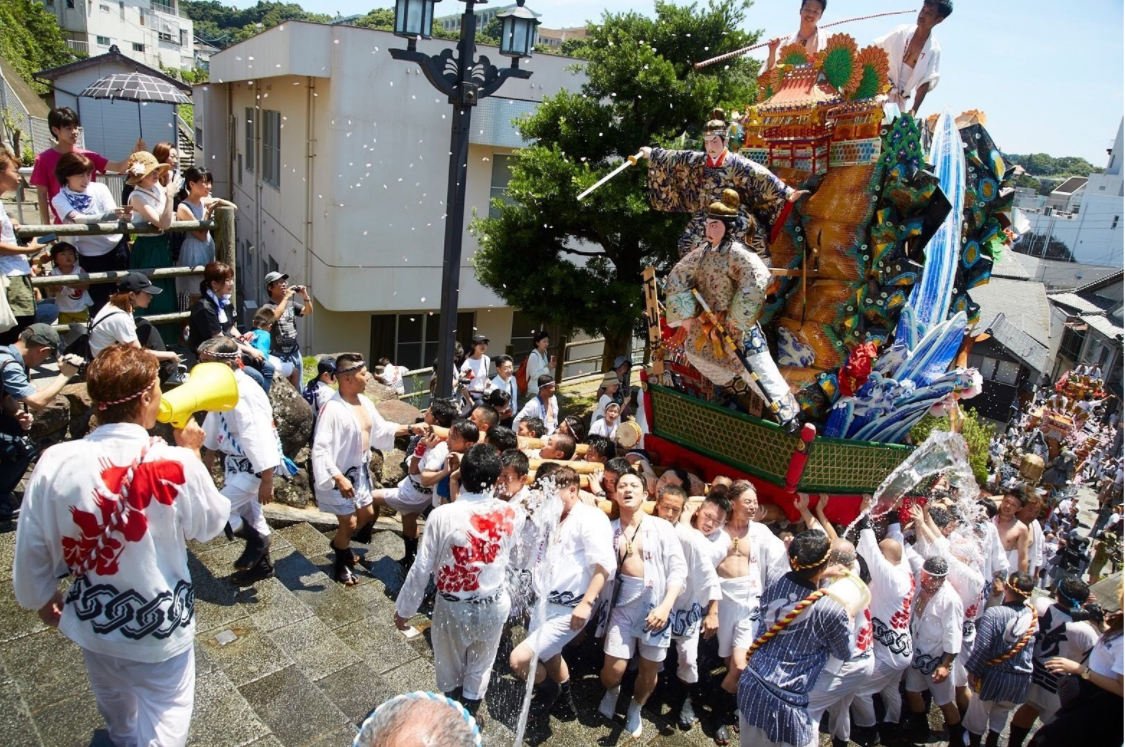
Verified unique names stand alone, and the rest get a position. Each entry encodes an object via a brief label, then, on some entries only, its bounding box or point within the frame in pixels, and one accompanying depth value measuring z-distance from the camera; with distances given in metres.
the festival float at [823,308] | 5.97
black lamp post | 6.41
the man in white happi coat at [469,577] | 3.76
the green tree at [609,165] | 10.44
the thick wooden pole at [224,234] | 6.95
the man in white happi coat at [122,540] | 2.61
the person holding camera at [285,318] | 6.55
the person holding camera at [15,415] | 4.35
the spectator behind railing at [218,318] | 6.07
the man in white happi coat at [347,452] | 4.78
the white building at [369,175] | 12.88
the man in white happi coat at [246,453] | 4.36
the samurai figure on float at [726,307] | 5.80
